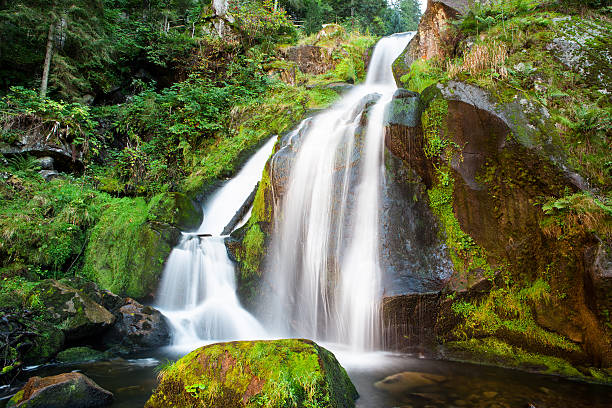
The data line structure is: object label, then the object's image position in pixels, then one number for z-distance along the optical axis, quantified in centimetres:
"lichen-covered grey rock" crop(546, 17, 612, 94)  612
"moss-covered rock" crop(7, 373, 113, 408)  342
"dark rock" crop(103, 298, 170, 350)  579
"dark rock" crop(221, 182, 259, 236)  836
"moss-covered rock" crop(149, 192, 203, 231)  829
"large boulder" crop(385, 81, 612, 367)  455
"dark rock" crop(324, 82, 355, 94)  1224
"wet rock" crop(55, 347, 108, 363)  512
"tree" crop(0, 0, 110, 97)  1122
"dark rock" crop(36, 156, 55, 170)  978
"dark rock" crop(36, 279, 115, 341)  533
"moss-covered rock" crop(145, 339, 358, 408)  293
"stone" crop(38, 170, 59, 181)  964
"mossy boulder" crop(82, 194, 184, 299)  725
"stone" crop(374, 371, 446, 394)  417
